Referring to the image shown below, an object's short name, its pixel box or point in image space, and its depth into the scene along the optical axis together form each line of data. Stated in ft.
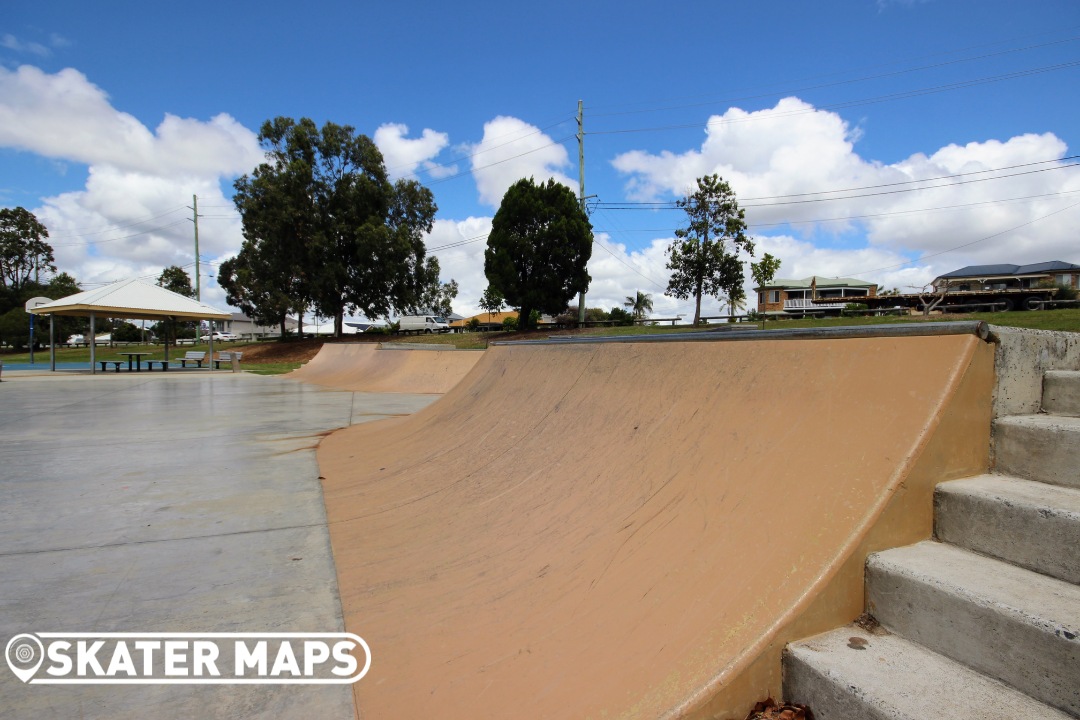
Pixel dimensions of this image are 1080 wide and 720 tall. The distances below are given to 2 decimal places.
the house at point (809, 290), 214.07
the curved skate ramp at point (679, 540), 5.21
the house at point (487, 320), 147.17
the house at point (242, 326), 300.61
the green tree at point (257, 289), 101.24
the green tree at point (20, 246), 178.70
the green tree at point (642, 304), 252.73
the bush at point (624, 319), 94.57
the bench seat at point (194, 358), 73.45
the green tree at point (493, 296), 98.06
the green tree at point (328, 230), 96.27
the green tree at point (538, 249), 96.37
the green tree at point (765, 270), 71.77
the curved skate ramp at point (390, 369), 42.93
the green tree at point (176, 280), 196.34
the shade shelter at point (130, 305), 59.26
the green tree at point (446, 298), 193.41
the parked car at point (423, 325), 155.15
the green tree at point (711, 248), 84.07
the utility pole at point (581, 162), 102.12
